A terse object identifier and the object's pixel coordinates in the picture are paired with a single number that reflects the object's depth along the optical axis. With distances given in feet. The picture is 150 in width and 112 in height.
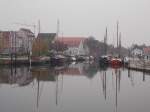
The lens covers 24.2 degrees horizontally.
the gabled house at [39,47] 215.92
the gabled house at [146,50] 370.49
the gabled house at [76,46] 407.23
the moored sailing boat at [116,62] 190.27
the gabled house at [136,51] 404.16
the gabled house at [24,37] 355.81
